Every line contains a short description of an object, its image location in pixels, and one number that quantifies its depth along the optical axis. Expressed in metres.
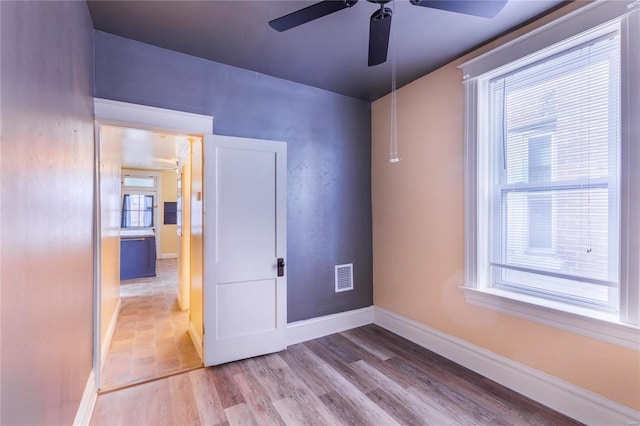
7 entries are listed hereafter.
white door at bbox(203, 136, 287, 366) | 2.65
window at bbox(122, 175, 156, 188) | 8.24
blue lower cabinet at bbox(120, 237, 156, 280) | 6.10
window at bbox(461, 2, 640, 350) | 1.76
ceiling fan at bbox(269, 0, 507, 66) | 1.52
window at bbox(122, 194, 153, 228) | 8.32
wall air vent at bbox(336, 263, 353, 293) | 3.46
